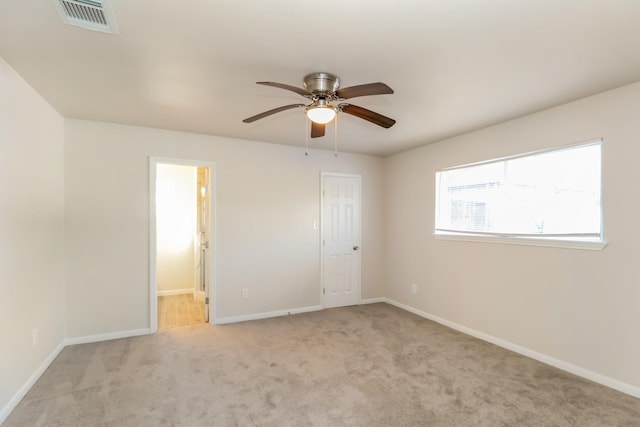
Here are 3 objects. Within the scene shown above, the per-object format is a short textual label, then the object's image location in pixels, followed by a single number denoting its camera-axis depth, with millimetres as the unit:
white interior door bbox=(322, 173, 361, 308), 4816
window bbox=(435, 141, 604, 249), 2775
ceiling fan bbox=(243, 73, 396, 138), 2184
